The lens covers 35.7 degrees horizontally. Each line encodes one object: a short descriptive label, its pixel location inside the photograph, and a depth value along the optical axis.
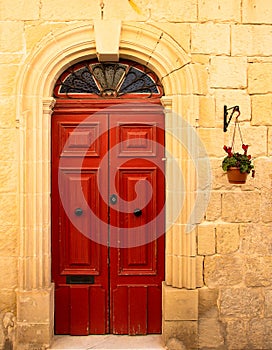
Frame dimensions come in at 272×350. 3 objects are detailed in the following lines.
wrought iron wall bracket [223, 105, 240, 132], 4.31
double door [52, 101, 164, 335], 4.54
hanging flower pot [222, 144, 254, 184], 4.04
